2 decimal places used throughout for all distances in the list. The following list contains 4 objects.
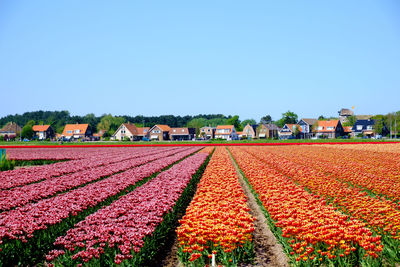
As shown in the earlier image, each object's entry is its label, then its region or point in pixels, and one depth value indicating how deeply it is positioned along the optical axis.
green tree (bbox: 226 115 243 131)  155.00
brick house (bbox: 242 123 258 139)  145.62
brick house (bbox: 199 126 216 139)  143.25
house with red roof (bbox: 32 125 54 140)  143.12
